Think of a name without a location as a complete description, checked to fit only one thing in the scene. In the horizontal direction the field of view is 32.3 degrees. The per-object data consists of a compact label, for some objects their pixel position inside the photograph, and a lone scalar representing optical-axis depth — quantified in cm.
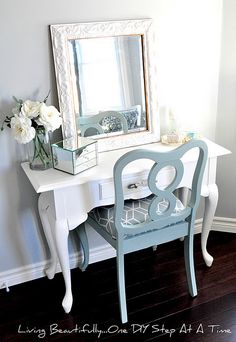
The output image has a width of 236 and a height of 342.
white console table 194
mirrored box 196
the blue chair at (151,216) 181
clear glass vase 206
